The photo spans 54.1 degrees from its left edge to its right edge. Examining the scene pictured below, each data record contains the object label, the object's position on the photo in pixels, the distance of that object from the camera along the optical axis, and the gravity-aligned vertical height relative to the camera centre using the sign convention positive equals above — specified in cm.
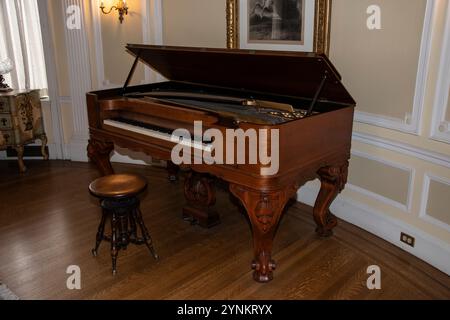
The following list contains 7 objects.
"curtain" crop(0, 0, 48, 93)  467 -4
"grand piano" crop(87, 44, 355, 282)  253 -51
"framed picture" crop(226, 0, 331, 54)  324 +9
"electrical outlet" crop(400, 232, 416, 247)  300 -135
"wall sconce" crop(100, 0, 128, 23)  438 +29
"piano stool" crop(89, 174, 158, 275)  271 -103
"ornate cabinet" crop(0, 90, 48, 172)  449 -82
